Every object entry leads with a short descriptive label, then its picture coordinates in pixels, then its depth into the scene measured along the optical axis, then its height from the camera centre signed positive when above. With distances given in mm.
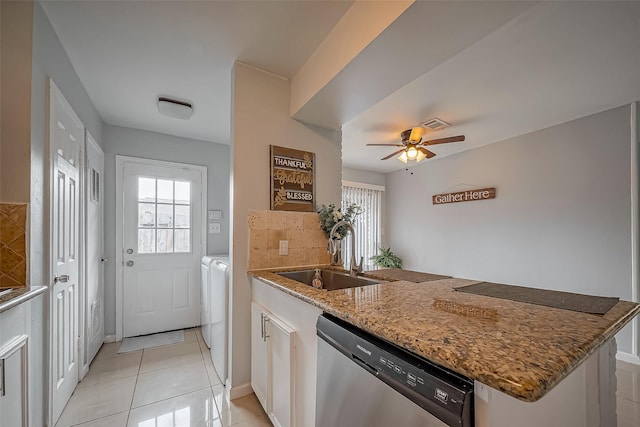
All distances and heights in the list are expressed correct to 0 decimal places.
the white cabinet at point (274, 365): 1301 -841
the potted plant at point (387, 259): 4984 -842
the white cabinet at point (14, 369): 1000 -620
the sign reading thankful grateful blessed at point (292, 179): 2051 +290
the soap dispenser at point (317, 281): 1900 -475
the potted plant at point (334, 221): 2100 -43
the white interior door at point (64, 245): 1567 -194
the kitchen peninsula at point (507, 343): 548 -330
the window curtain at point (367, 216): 5098 -14
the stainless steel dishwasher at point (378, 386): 606 -478
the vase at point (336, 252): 2086 -304
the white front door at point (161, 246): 3027 -362
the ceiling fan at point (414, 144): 2889 +806
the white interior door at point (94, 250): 2316 -333
